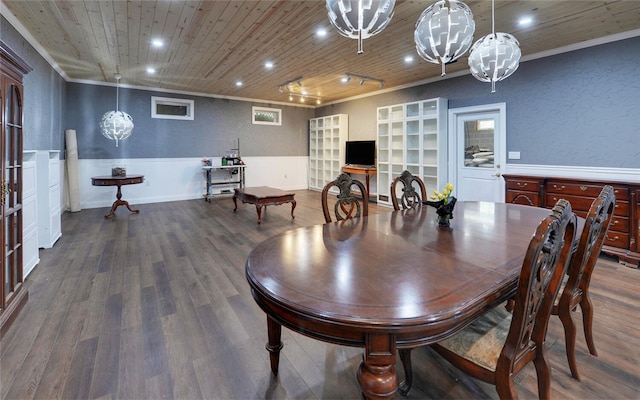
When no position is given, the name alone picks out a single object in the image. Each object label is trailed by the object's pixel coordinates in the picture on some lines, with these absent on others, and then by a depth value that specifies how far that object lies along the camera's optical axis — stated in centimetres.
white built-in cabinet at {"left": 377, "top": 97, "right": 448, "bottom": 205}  584
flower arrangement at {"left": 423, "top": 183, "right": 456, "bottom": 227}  201
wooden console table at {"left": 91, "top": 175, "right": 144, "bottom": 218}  554
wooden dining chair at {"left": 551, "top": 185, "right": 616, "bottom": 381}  139
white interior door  510
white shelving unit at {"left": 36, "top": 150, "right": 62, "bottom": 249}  381
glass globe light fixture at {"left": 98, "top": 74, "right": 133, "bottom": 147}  572
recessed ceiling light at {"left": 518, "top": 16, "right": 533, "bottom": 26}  339
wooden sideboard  331
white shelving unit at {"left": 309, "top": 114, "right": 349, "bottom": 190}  842
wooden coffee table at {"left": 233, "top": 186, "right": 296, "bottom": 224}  525
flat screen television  752
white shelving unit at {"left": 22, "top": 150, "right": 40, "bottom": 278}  293
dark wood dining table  96
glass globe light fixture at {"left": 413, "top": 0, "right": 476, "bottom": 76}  189
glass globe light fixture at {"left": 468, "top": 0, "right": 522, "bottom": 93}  246
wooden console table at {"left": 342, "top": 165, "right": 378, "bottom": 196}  734
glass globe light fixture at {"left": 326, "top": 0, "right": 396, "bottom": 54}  155
